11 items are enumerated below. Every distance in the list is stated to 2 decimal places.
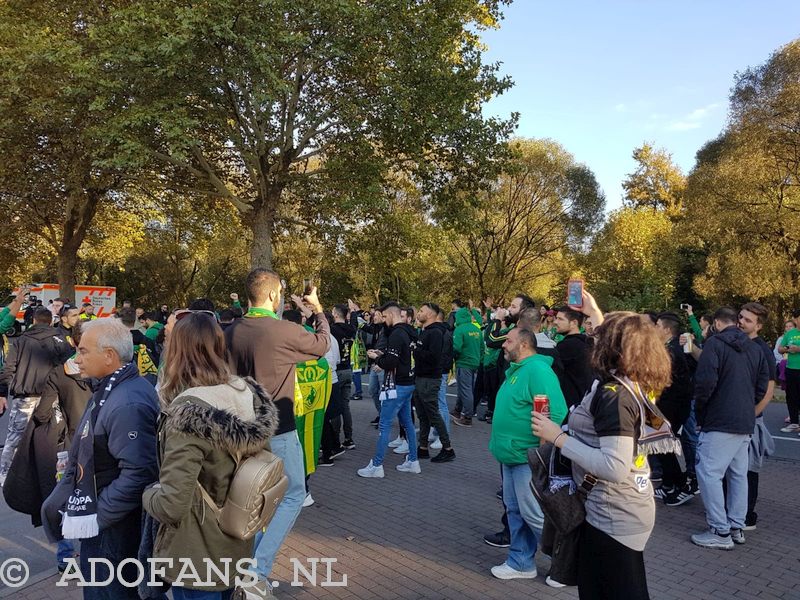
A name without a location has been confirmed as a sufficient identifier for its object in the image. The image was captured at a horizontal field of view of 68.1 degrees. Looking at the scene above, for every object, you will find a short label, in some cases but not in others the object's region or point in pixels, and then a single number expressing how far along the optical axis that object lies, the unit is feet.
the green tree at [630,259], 102.12
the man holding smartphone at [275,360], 13.04
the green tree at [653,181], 143.43
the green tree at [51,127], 49.55
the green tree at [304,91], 45.47
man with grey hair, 9.14
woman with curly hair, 8.57
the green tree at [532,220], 106.32
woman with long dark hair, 8.07
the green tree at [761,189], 69.56
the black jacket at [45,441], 13.21
